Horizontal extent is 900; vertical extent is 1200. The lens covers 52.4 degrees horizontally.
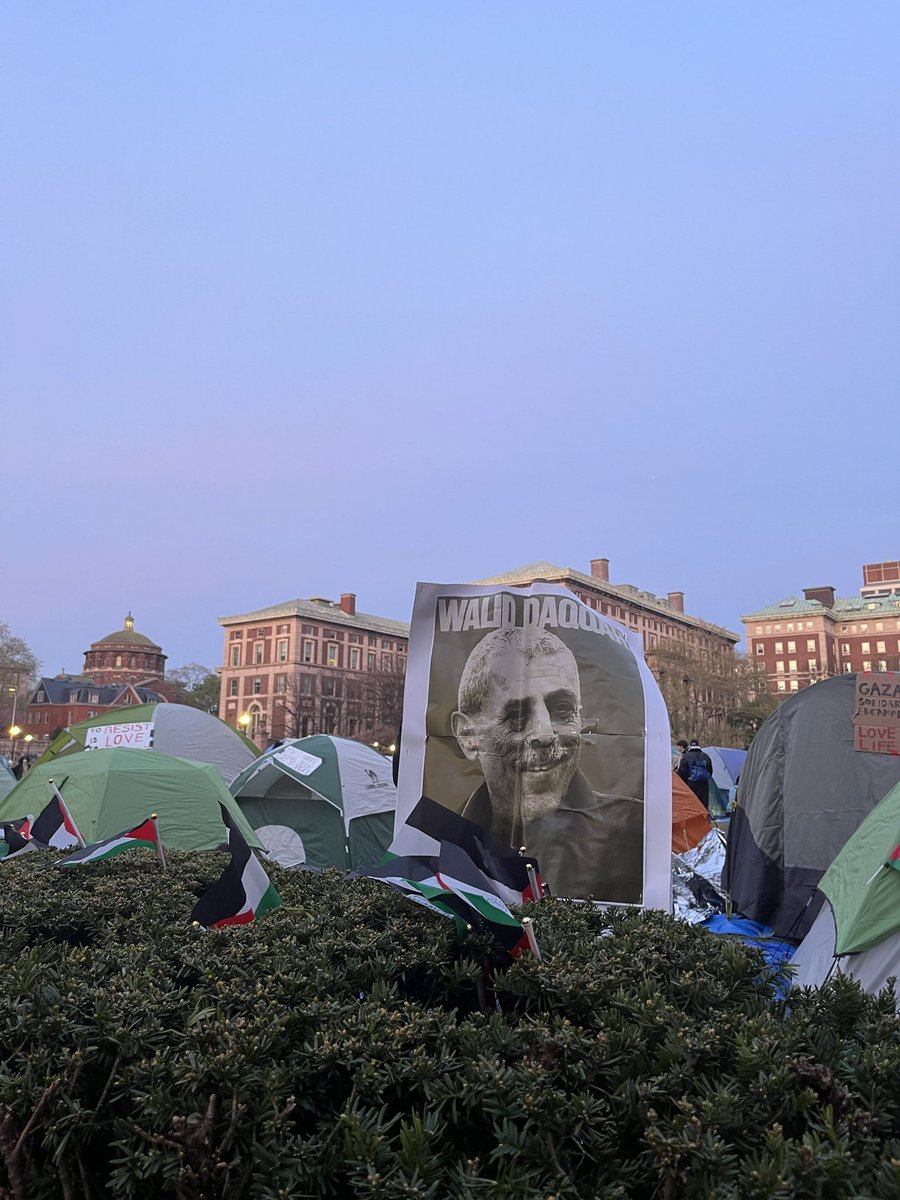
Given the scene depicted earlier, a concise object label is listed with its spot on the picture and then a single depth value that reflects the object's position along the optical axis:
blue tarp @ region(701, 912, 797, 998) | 8.88
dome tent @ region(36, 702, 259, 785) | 13.90
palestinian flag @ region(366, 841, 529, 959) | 3.60
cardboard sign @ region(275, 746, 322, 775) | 13.02
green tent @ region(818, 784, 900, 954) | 5.20
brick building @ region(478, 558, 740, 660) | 93.31
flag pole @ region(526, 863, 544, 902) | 4.20
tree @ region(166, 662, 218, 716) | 101.94
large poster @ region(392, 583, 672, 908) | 5.39
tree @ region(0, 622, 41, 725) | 79.00
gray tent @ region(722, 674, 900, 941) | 9.68
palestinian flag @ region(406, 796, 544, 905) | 4.14
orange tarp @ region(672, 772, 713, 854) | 12.69
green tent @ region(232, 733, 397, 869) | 13.02
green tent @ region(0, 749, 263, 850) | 10.79
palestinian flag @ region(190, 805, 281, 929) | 4.06
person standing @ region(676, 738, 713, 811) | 15.95
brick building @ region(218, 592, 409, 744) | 90.00
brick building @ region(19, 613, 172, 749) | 100.38
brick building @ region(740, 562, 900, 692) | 110.69
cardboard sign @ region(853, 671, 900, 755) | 9.26
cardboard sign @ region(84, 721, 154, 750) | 13.70
